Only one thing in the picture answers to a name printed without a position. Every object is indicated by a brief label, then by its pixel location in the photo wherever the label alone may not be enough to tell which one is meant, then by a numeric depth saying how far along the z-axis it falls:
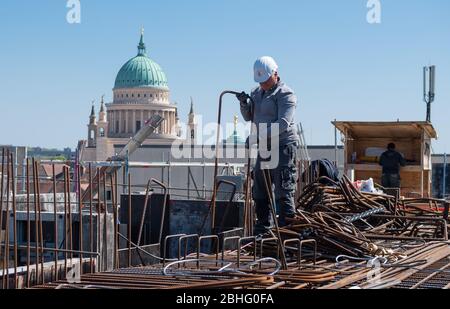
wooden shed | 16.73
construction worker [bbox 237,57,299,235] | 7.96
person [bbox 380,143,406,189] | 16.11
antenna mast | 22.69
